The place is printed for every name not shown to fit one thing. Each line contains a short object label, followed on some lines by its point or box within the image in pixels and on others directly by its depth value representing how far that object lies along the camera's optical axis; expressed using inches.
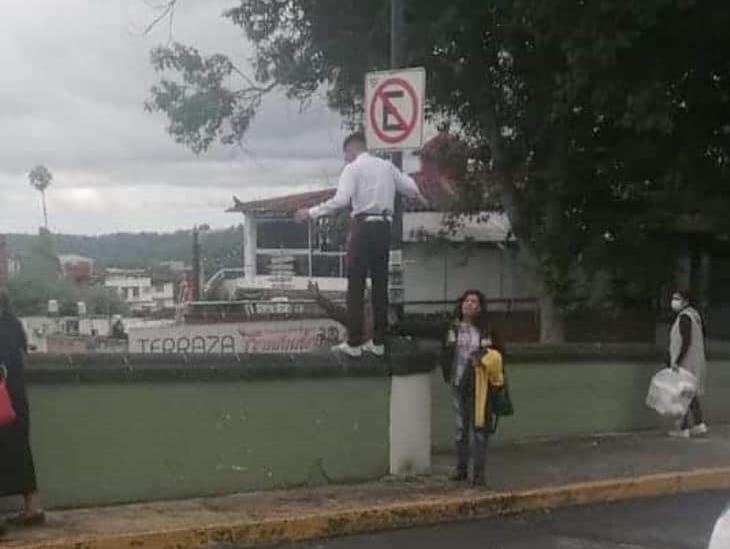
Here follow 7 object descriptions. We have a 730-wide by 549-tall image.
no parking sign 402.9
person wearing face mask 554.3
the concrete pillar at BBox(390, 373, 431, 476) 418.9
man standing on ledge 395.2
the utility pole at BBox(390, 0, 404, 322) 422.6
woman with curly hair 405.4
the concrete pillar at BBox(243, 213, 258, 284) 960.9
